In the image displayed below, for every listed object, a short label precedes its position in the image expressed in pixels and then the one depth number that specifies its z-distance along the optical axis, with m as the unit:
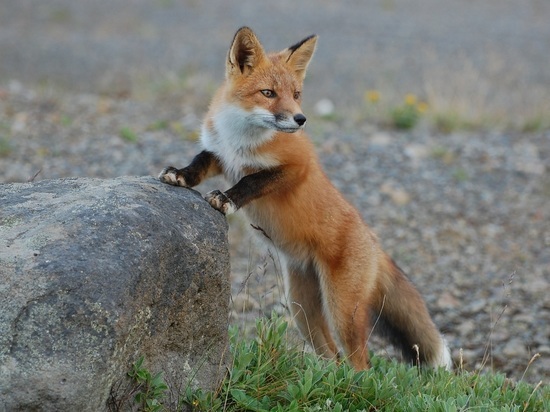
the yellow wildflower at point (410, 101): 23.98
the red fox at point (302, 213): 10.17
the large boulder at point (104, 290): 6.39
